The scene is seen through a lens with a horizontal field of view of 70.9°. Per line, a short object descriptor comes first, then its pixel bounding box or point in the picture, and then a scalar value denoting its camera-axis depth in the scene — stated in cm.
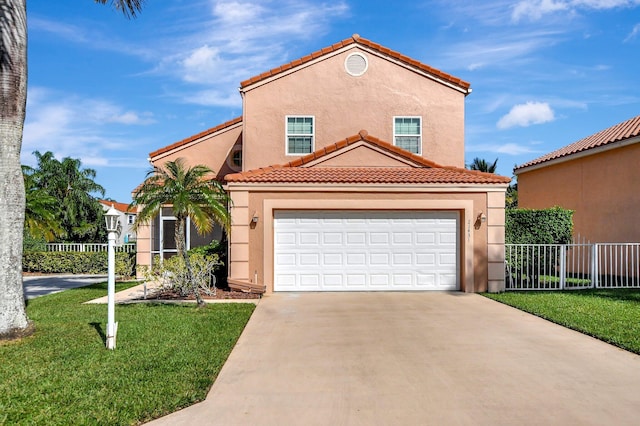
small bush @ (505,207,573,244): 1617
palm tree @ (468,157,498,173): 3919
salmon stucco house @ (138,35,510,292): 1317
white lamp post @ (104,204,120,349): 730
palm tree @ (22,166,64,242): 1669
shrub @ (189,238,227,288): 1467
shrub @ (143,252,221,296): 1198
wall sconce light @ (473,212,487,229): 1335
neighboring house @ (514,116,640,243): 1675
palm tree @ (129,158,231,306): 1088
